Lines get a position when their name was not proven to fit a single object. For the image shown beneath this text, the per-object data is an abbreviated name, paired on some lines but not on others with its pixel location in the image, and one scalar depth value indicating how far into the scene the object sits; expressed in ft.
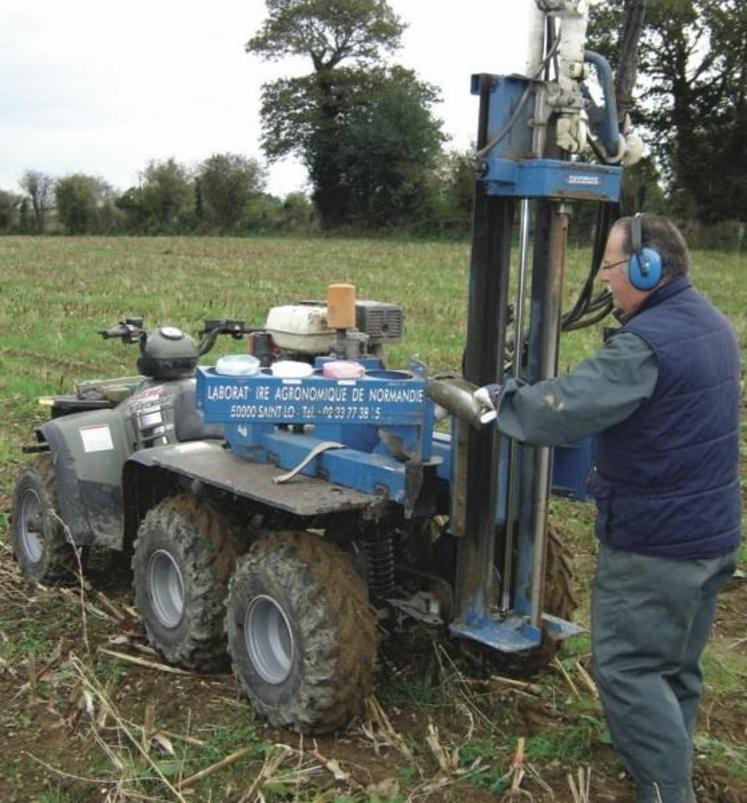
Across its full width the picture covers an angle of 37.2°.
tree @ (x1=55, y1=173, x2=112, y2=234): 189.67
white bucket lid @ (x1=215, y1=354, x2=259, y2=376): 13.05
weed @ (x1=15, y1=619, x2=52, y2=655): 15.56
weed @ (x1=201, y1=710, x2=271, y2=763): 12.36
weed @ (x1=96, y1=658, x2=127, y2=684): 14.53
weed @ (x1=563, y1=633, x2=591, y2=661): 15.29
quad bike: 14.46
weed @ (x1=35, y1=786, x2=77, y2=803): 11.57
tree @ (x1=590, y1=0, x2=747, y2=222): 118.01
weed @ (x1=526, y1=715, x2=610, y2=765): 12.44
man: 10.59
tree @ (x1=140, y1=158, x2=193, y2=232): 183.93
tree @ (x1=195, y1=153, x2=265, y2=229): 177.68
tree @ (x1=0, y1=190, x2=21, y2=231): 190.29
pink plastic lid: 13.12
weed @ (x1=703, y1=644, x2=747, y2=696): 14.70
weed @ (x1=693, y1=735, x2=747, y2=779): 12.35
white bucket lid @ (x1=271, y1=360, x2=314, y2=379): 13.15
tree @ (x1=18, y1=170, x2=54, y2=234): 199.41
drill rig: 12.21
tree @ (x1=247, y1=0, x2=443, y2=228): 156.56
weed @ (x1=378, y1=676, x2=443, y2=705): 13.79
